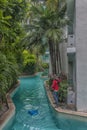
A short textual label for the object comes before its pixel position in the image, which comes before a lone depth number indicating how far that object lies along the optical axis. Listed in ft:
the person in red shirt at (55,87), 20.07
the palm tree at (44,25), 26.11
